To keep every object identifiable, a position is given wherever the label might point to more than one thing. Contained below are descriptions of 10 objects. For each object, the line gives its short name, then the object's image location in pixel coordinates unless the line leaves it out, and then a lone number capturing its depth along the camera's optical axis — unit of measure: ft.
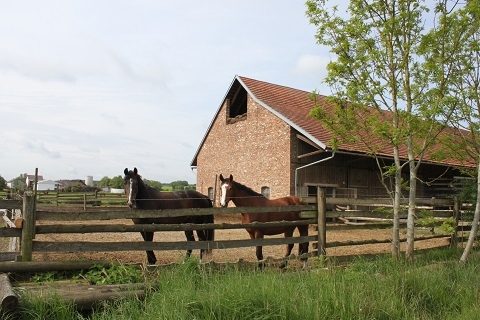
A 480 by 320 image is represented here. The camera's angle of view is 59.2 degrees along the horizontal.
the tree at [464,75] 25.16
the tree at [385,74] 25.38
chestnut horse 28.43
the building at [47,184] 218.59
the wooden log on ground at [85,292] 14.90
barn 62.95
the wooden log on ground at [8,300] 13.39
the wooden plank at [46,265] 18.09
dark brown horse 25.83
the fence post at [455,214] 35.63
